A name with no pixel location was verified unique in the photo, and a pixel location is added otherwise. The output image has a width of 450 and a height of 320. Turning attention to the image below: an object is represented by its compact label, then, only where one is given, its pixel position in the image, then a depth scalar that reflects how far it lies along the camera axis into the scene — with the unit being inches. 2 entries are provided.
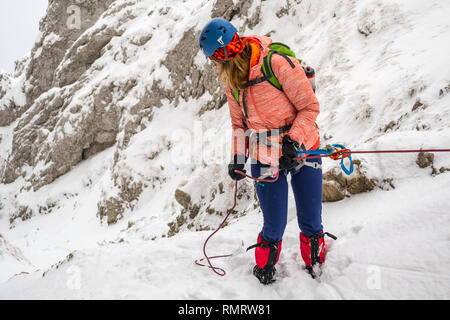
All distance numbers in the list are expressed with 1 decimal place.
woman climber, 86.4
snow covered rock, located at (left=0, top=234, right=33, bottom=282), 243.5
